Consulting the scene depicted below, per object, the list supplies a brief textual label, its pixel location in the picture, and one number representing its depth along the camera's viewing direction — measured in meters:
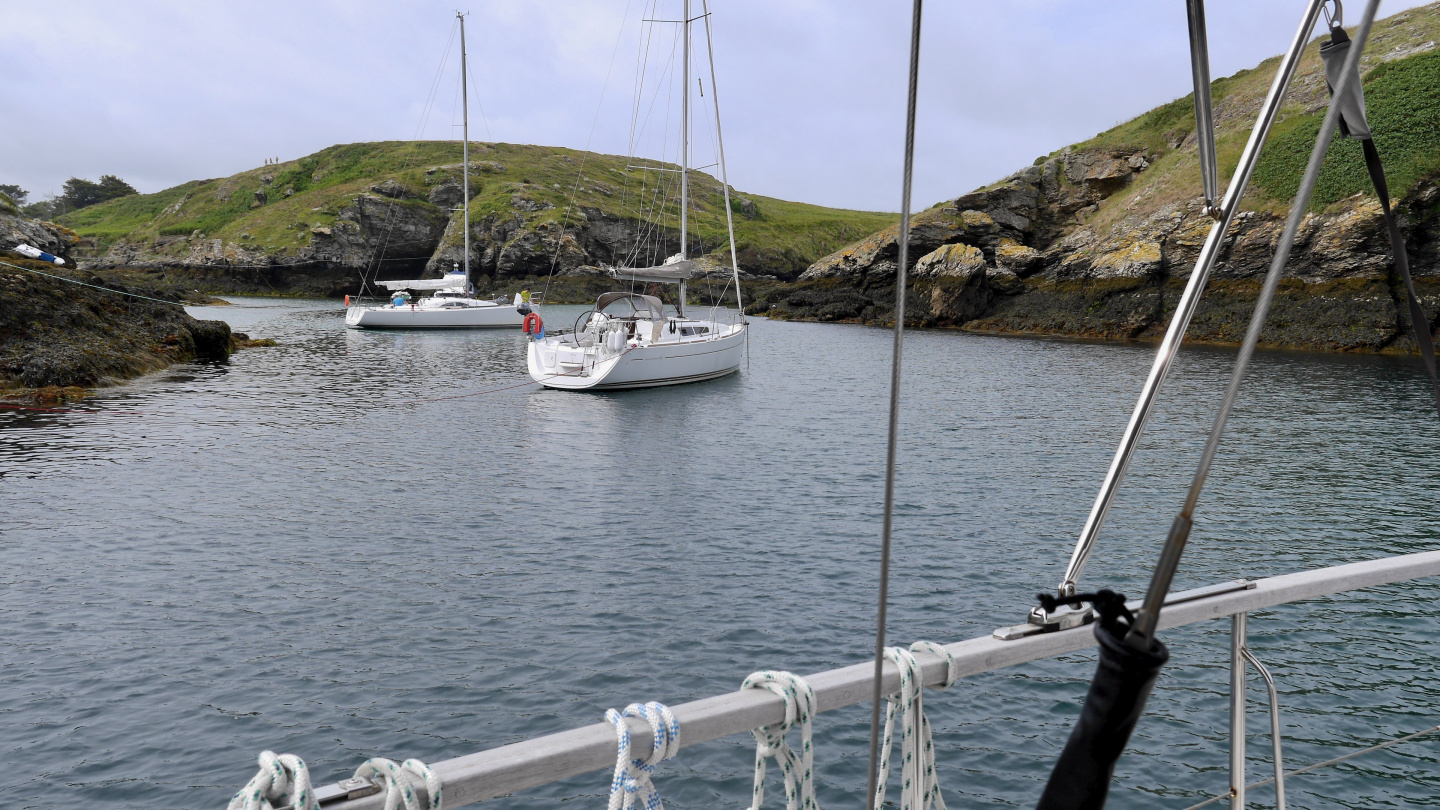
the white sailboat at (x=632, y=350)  25.53
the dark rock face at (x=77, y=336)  22.50
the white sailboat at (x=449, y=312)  49.62
